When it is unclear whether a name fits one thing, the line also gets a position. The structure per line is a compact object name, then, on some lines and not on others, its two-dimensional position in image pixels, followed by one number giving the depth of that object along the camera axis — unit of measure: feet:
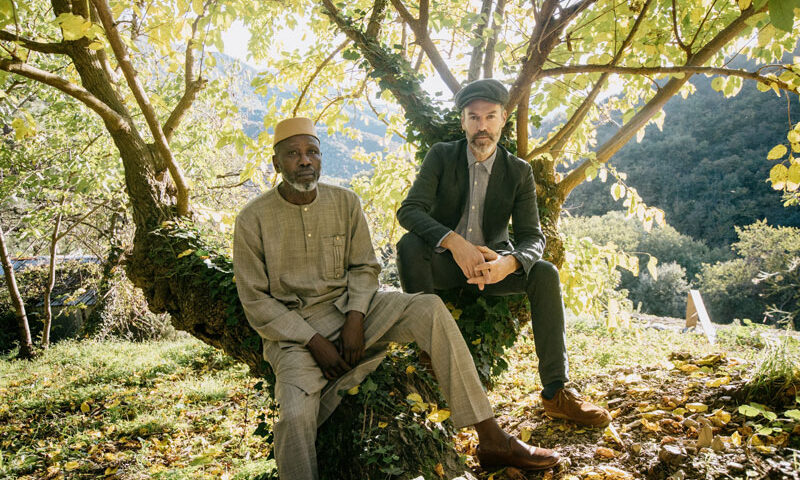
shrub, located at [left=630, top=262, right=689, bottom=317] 104.12
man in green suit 8.39
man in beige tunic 6.99
